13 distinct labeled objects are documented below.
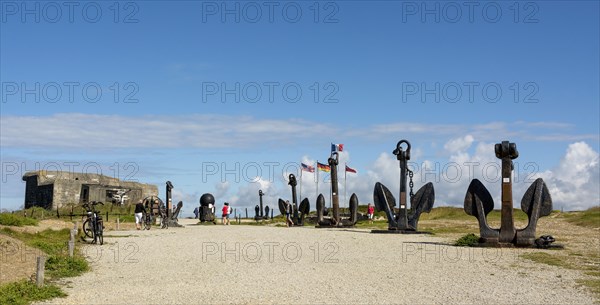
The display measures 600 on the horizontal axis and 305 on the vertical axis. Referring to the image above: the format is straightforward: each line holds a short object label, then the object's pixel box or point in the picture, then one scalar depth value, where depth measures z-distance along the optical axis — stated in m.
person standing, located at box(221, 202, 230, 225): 38.50
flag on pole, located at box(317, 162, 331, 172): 42.22
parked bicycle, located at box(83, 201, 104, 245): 20.70
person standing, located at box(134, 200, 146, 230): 30.27
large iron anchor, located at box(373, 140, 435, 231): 24.92
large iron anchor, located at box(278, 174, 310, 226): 35.34
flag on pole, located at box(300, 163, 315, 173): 43.61
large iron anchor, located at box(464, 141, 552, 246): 18.77
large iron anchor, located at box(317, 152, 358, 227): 31.94
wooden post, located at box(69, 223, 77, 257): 15.53
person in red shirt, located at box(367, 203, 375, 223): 43.29
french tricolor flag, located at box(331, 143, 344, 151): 37.88
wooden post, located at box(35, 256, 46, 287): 10.57
